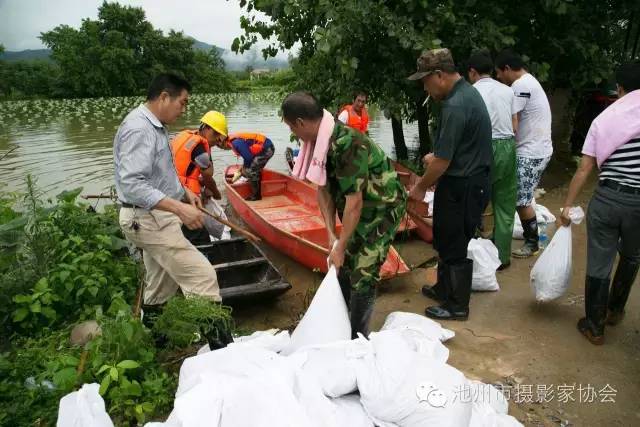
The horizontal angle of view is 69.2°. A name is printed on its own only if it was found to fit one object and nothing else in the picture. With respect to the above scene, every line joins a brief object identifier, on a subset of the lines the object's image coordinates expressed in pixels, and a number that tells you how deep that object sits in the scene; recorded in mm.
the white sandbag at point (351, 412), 2055
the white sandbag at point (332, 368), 2152
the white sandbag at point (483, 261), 3912
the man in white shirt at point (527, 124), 4211
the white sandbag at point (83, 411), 2104
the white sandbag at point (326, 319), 2633
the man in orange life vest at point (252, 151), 6672
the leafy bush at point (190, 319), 2816
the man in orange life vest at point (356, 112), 6816
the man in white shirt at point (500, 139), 3969
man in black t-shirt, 3090
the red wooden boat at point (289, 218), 4633
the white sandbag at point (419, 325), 3162
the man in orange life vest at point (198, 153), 4051
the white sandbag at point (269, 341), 2808
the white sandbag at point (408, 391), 2076
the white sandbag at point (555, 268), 3324
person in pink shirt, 2766
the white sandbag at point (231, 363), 2227
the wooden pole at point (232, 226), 3386
